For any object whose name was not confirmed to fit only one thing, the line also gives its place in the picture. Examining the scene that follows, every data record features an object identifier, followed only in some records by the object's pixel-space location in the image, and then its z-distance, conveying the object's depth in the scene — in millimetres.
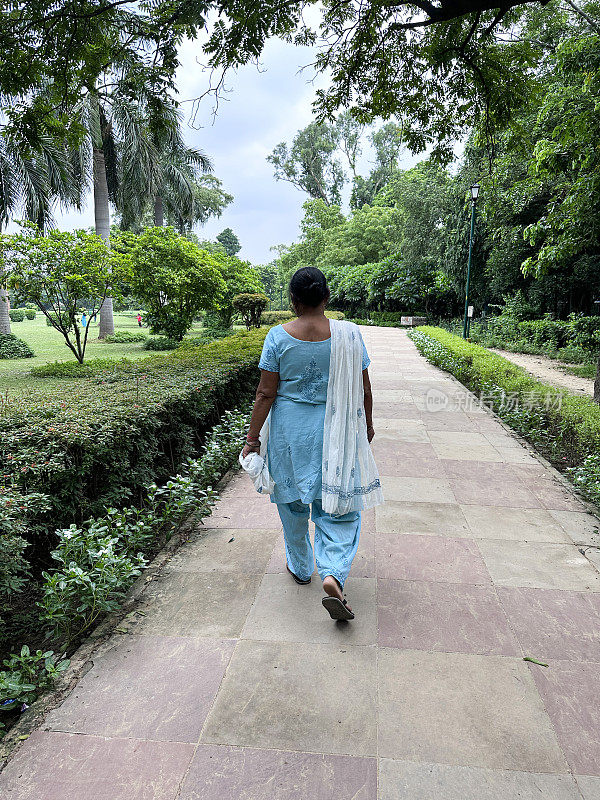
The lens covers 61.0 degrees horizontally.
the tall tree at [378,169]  44531
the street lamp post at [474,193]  15059
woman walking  2457
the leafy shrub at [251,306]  21734
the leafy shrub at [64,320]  12114
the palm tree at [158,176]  20828
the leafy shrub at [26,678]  1893
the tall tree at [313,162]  45781
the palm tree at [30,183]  17219
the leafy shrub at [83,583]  2283
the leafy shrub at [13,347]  15930
